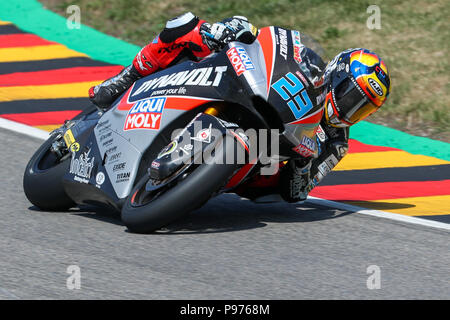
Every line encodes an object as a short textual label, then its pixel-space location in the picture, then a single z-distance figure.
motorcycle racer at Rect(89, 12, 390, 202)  11.30
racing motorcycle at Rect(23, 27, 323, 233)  10.45
